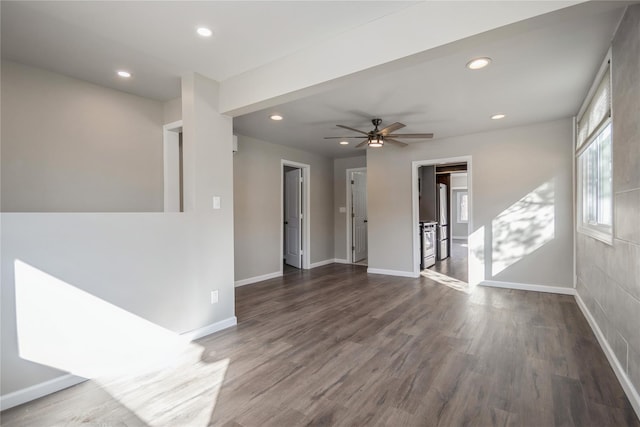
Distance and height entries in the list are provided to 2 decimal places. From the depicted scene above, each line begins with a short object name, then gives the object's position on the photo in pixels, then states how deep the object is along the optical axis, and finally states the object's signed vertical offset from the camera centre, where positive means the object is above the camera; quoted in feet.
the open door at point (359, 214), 23.63 -0.37
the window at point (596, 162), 8.49 +1.50
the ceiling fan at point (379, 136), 12.99 +3.17
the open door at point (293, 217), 21.21 -0.51
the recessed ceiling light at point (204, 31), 7.41 +4.39
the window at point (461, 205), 38.91 +0.38
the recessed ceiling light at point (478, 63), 8.34 +4.03
